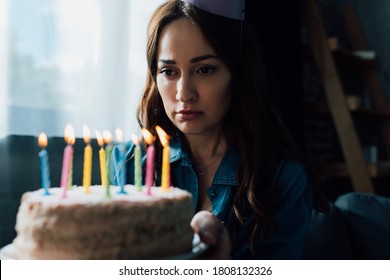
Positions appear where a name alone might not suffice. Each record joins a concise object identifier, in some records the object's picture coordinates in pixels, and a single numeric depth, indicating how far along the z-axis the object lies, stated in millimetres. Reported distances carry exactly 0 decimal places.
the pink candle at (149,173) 701
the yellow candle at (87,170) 666
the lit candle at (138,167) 706
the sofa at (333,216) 1533
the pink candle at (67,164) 641
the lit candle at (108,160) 688
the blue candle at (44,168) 669
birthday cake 619
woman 1146
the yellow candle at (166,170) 697
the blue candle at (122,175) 701
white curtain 1488
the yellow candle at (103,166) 676
